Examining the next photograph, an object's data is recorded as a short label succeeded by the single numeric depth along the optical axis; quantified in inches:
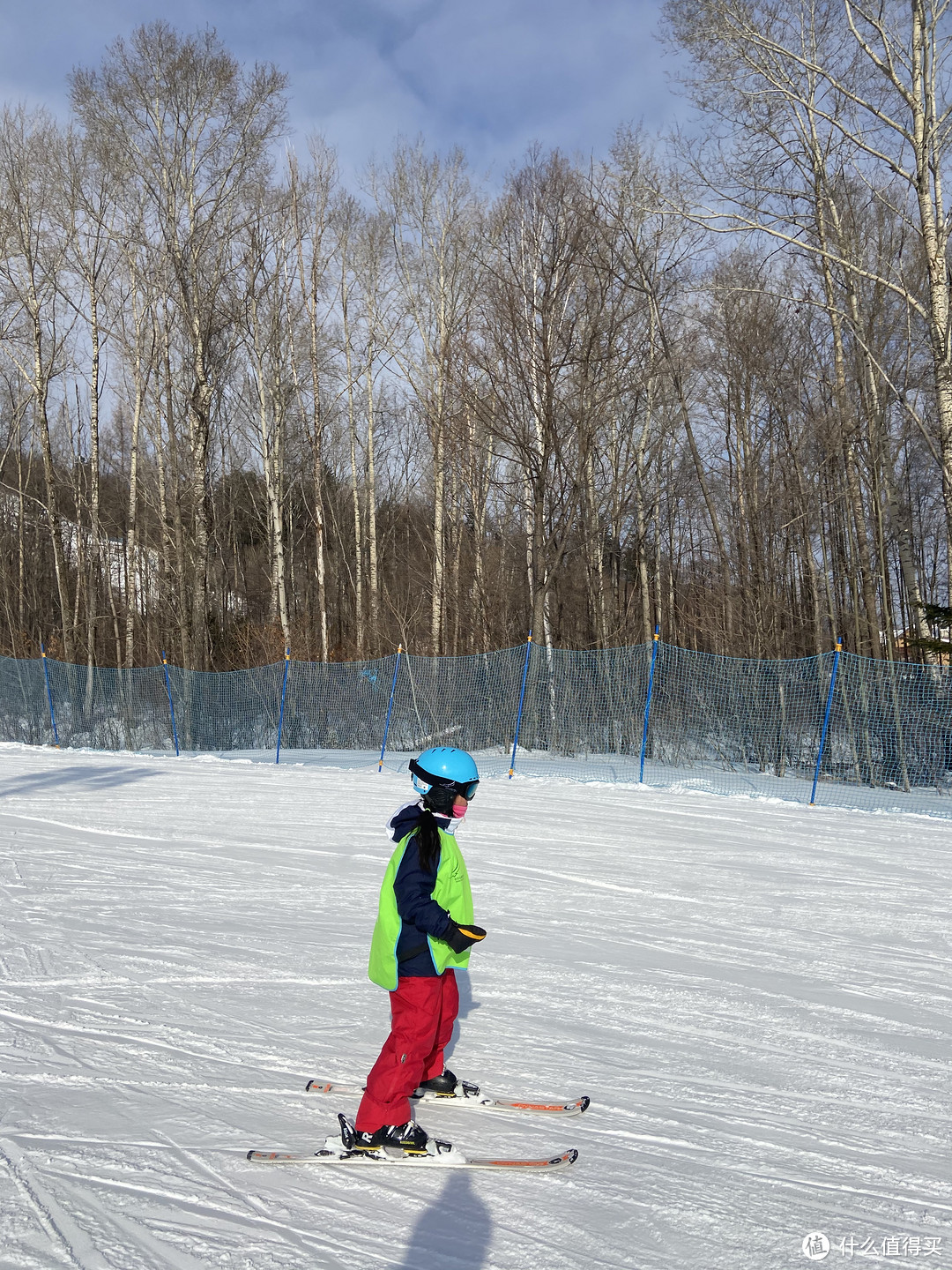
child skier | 128.7
